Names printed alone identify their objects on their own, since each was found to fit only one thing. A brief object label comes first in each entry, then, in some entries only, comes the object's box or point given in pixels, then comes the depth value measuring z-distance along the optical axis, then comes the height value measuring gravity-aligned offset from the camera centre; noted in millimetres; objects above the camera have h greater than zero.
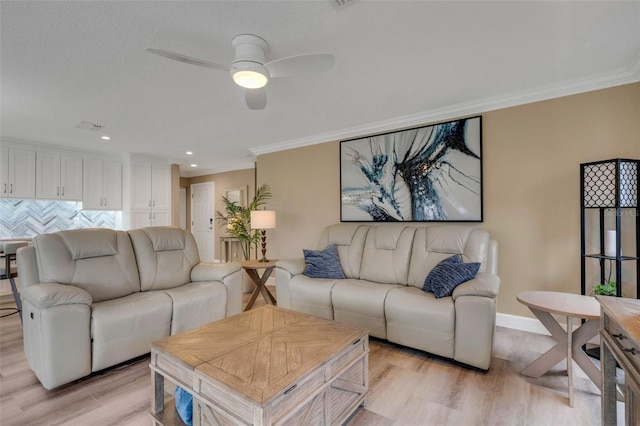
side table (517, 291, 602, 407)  1840 -758
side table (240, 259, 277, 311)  3613 -819
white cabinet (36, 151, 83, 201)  4691 +600
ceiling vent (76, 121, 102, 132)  3699 +1111
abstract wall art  3182 +463
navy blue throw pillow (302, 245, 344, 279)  3258 -567
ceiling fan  1782 +925
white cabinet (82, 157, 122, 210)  5191 +509
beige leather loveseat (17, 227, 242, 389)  1997 -702
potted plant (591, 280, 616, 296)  2230 -571
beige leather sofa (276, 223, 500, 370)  2209 -704
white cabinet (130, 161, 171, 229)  5523 +360
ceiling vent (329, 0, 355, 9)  1602 +1145
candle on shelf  2374 -239
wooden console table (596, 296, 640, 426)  1079 -558
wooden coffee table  1219 -717
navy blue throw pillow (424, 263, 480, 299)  2439 -528
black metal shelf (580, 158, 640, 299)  2289 +140
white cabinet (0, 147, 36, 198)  4348 +603
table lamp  3883 -92
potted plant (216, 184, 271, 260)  4520 -93
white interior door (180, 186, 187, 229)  7980 +156
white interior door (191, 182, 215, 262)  7473 -106
